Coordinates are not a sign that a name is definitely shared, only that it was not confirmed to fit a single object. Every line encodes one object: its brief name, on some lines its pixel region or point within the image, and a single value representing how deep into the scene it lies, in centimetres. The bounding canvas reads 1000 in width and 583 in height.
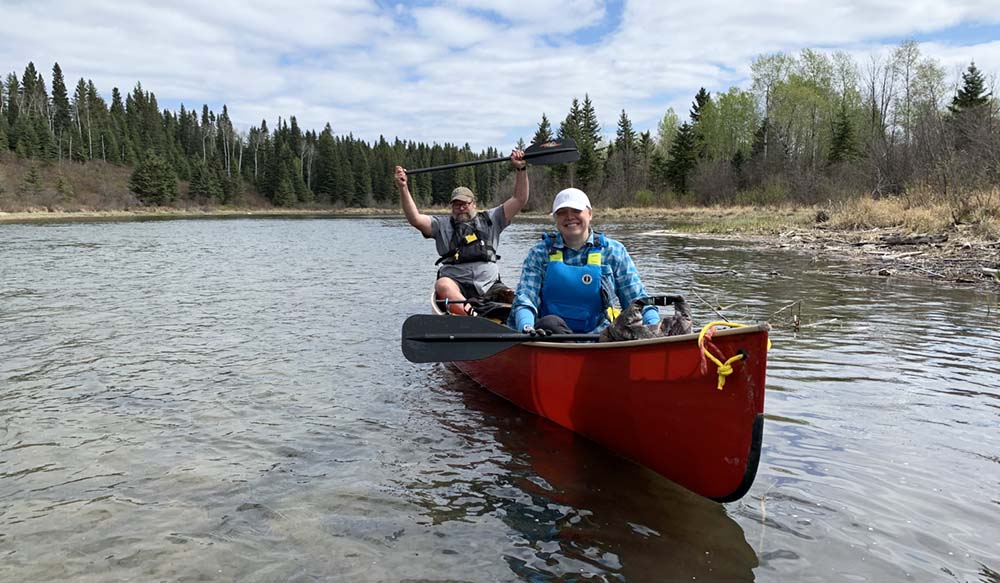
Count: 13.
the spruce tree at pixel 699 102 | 5866
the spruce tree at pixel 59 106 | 9748
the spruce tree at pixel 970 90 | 3853
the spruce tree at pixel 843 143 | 4466
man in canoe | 738
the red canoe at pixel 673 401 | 322
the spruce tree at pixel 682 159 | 5428
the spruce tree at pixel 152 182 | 7425
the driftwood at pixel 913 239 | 1438
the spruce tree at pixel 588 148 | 6151
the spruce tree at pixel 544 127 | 6875
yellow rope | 321
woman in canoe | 490
